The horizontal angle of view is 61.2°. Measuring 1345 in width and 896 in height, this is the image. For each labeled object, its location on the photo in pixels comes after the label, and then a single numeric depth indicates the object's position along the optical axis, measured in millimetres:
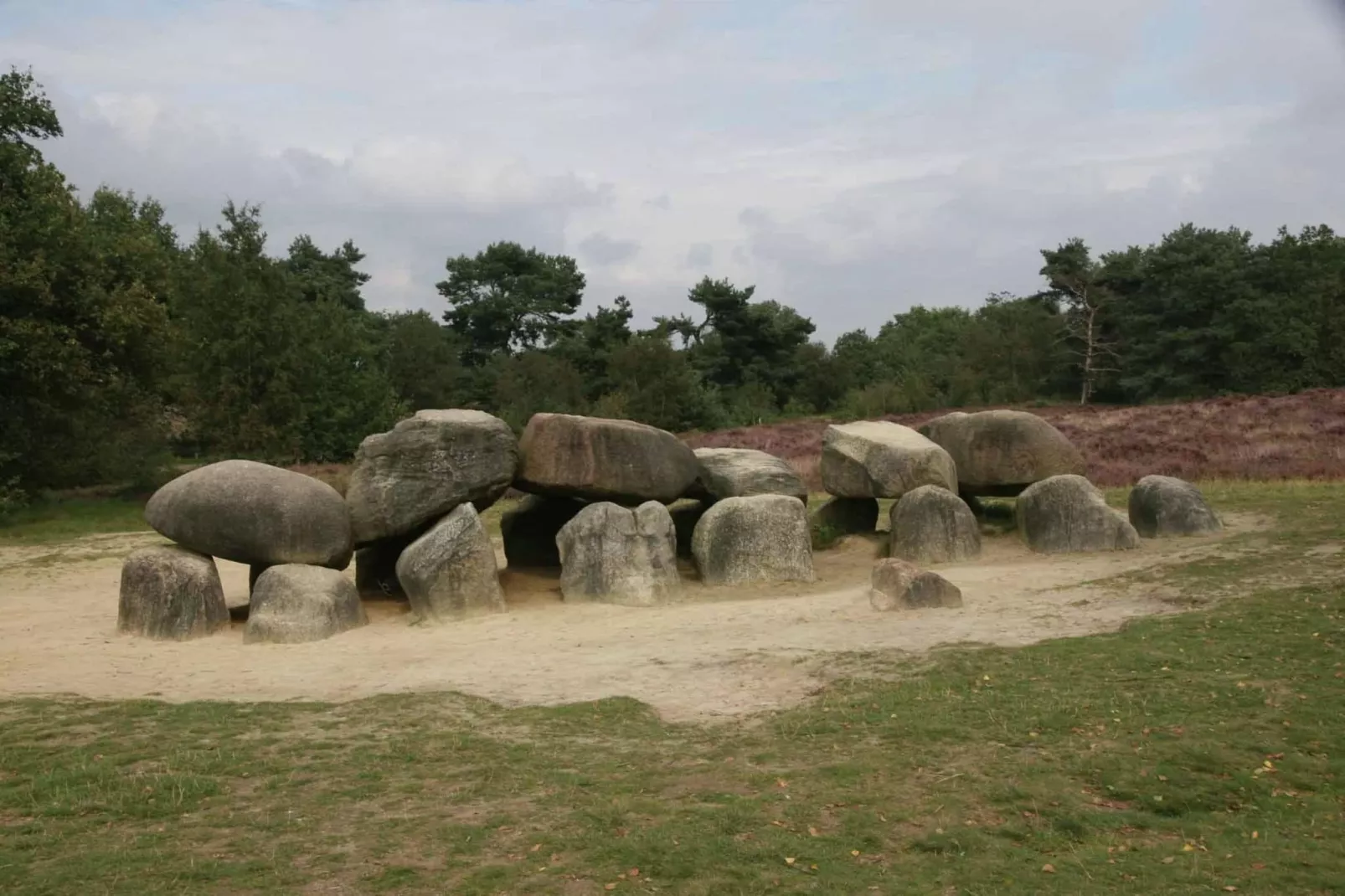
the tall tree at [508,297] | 58312
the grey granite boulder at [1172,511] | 16703
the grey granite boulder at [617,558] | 14828
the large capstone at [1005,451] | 18188
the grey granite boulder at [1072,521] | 16219
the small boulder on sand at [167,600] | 13594
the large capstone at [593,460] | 16125
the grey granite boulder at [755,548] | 15672
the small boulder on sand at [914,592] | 13211
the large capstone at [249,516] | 14086
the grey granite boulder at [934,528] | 16625
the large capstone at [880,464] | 17391
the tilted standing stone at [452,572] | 14227
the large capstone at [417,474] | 15250
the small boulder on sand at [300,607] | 13195
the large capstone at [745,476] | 17266
